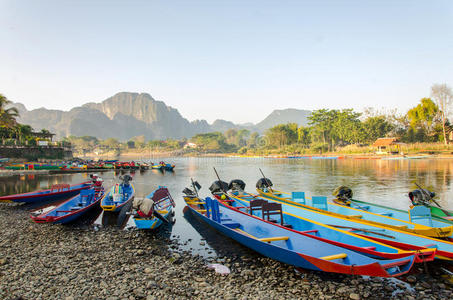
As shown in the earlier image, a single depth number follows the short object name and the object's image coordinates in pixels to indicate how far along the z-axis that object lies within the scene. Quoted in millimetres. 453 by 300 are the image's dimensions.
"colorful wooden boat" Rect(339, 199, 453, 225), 8539
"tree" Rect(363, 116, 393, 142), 77188
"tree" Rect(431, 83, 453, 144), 63294
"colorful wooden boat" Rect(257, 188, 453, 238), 7047
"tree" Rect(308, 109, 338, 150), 94962
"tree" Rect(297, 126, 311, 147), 107062
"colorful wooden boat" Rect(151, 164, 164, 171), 51812
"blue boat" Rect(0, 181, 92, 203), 15815
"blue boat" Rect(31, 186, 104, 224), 10766
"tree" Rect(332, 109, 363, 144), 81675
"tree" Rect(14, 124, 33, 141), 57791
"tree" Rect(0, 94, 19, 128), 50281
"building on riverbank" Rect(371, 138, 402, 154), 66250
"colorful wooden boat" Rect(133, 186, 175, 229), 10016
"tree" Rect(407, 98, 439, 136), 65688
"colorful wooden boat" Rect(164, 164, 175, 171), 50941
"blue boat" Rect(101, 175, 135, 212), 12883
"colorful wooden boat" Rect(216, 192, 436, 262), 5832
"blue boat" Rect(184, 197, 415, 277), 5465
